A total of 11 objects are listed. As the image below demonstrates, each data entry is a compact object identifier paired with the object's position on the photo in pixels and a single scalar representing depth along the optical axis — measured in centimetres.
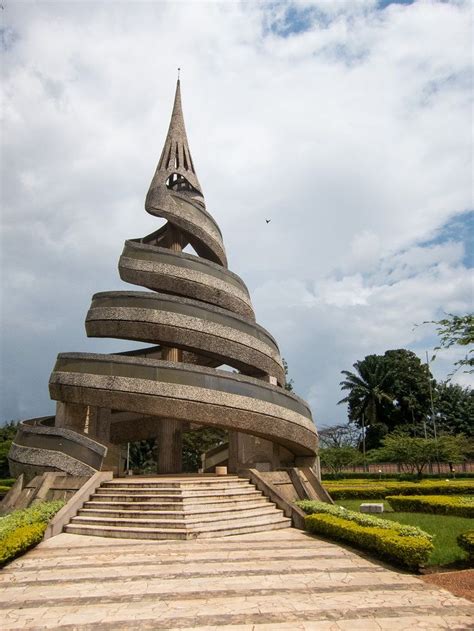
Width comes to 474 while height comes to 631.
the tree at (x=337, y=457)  4172
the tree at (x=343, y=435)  5753
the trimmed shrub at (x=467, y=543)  945
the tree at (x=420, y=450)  3681
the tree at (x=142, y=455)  5294
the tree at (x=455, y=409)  5641
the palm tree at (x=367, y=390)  5519
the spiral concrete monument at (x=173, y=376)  1647
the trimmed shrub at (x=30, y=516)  1119
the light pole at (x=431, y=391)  5045
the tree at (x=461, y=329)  1039
